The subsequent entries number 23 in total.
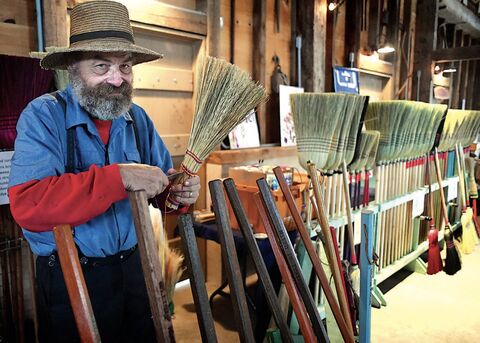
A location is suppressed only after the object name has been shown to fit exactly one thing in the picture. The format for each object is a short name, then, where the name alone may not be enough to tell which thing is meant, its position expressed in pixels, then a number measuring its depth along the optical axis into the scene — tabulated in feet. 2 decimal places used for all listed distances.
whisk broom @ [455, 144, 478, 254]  11.90
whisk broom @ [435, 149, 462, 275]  10.53
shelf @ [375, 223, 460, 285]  9.52
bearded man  3.48
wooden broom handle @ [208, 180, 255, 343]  3.74
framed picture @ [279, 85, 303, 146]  11.97
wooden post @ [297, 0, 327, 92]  12.48
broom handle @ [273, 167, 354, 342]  4.76
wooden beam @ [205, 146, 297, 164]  9.64
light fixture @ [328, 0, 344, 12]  13.17
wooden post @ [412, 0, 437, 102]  17.79
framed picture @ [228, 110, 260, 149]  10.42
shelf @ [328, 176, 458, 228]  7.92
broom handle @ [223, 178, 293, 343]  4.01
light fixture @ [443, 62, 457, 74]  23.25
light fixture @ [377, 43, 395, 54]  16.10
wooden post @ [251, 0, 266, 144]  11.43
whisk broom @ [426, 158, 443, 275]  10.11
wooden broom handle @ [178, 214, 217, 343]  3.43
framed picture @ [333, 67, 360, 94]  14.24
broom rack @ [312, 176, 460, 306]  8.27
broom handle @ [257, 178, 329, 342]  4.46
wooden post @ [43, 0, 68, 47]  6.70
